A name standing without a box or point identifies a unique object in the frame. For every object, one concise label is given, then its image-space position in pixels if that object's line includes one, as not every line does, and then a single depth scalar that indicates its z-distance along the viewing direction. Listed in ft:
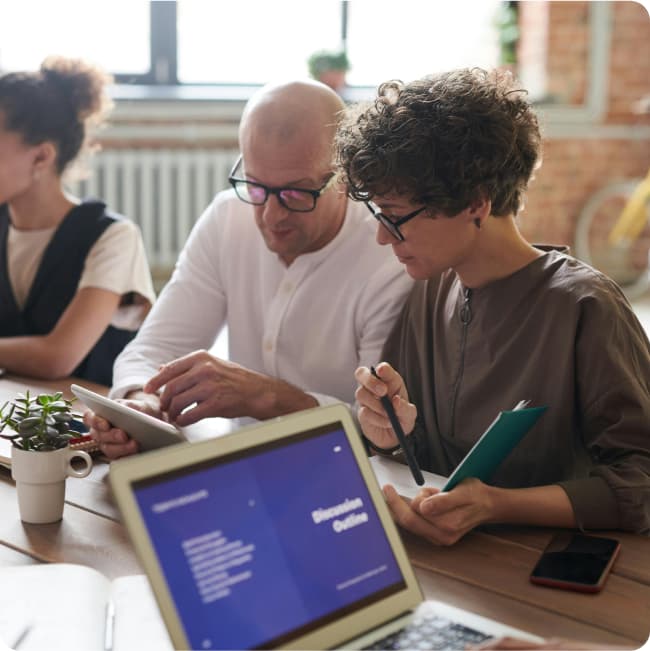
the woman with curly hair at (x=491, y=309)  4.82
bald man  5.87
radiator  19.31
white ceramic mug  4.43
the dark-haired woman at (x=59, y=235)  7.98
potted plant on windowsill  18.66
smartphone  3.80
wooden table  3.54
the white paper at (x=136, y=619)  3.41
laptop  2.89
